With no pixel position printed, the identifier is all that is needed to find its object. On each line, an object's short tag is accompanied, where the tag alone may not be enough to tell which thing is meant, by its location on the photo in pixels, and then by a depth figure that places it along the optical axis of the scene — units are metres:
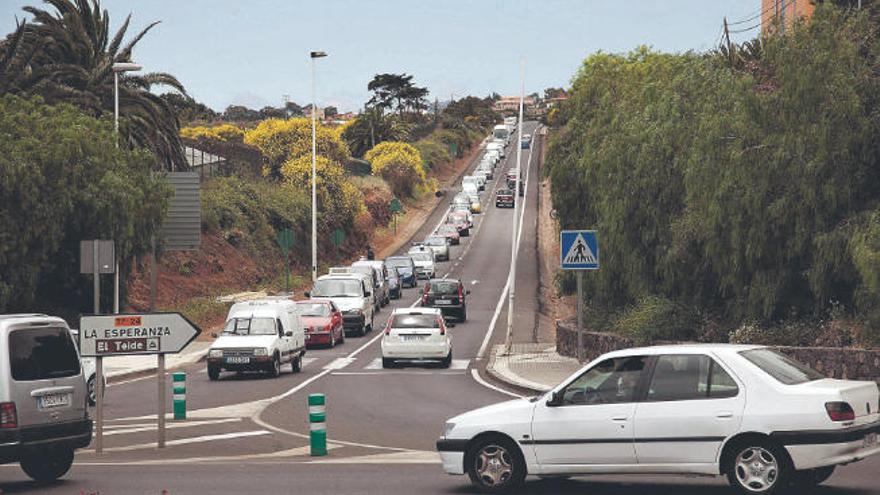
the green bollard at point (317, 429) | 18.70
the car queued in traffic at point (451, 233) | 99.19
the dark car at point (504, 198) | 123.44
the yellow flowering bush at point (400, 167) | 125.31
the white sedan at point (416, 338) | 37.97
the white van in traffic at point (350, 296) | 50.50
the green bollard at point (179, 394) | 25.03
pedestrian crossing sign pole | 28.69
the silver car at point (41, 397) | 15.91
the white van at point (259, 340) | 34.75
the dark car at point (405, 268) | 73.81
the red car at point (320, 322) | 45.72
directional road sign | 20.19
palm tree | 51.50
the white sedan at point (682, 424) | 13.74
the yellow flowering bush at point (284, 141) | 97.06
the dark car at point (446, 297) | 55.53
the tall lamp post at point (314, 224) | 70.56
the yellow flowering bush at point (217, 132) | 118.34
